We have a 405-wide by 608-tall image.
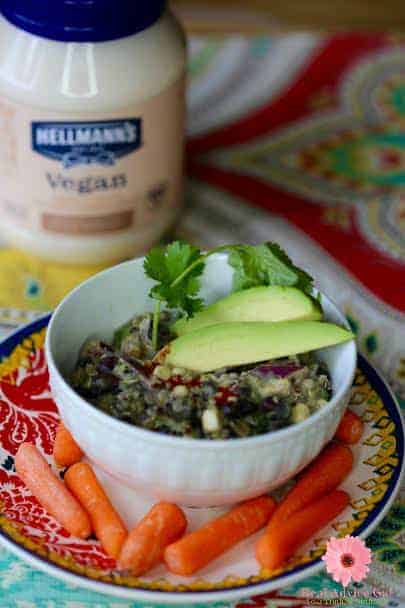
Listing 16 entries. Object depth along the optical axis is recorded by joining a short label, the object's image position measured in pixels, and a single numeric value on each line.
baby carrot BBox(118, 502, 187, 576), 0.59
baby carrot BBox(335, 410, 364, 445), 0.64
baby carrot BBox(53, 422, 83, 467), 0.63
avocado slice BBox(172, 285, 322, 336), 0.64
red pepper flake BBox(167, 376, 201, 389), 0.61
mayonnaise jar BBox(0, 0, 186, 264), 0.71
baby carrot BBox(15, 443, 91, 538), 0.61
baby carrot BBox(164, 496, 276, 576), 0.59
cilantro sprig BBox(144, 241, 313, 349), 0.64
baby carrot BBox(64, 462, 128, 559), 0.60
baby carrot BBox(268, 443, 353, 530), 0.62
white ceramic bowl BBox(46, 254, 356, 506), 0.58
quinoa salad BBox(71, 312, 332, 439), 0.60
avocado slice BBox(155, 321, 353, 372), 0.62
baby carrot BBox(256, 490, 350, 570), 0.59
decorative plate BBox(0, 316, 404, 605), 0.58
